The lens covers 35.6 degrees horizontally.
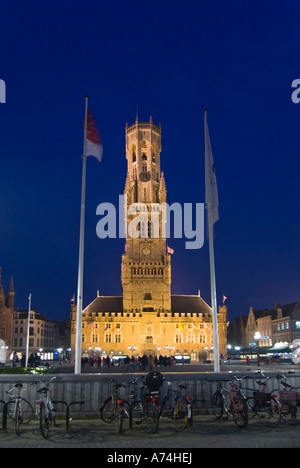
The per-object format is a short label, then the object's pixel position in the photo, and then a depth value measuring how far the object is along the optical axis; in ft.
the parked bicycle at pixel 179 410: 42.49
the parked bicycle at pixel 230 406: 42.96
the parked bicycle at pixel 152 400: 42.52
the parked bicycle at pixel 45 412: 39.83
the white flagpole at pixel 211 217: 59.72
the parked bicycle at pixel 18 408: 41.67
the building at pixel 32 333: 342.85
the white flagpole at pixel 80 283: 57.26
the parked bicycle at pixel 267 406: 44.75
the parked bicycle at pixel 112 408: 44.57
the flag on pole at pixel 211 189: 65.92
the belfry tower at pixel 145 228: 305.32
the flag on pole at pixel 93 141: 67.51
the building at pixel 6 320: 266.98
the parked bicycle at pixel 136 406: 44.09
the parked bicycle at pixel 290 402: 46.50
